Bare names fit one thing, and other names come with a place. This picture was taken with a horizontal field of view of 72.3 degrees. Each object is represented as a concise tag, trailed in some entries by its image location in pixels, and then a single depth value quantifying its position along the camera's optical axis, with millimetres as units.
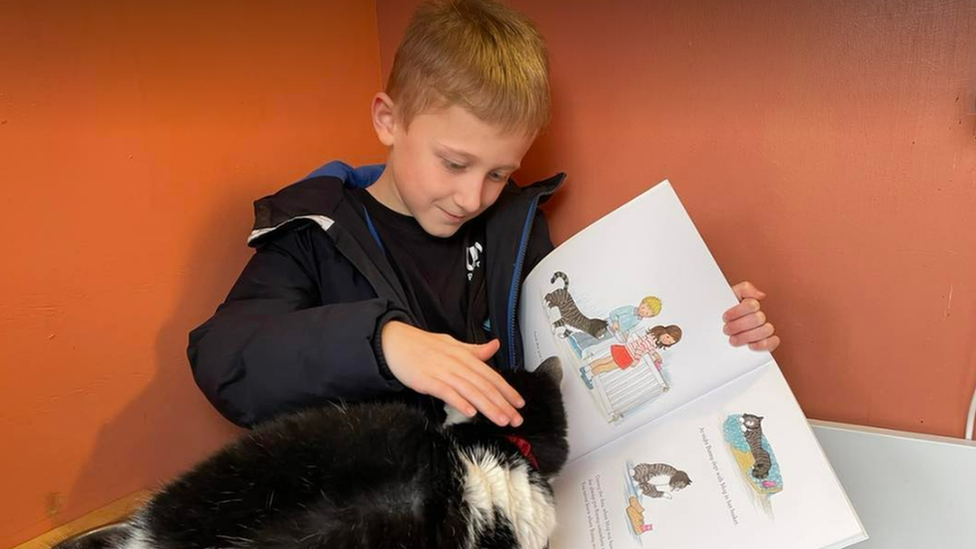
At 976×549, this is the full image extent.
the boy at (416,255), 664
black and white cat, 496
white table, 770
